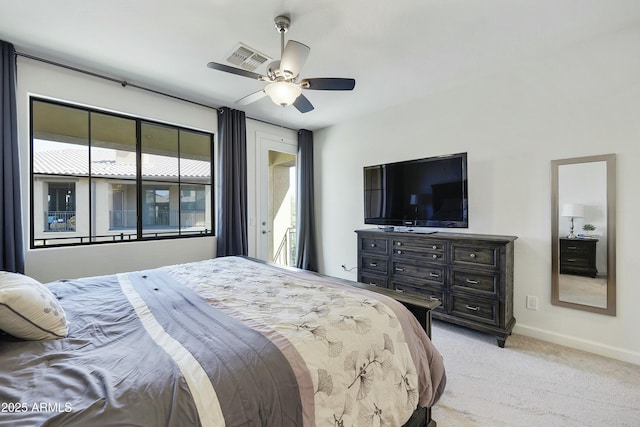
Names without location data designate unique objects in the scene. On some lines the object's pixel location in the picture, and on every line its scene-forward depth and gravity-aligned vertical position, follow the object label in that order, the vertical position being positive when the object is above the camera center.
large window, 2.72 +0.39
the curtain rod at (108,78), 2.49 +1.40
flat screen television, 2.91 +0.22
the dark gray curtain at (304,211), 4.68 +0.01
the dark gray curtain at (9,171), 2.27 +0.35
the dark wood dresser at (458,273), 2.53 -0.63
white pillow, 1.02 -0.39
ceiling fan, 1.88 +0.97
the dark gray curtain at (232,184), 3.65 +0.38
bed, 0.75 -0.50
